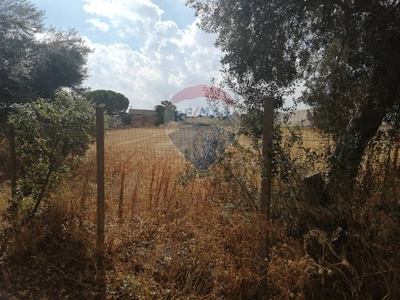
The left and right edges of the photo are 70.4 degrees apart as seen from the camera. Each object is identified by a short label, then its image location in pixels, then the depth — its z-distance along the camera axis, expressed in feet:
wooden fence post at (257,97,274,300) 8.32
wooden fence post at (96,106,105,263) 11.08
